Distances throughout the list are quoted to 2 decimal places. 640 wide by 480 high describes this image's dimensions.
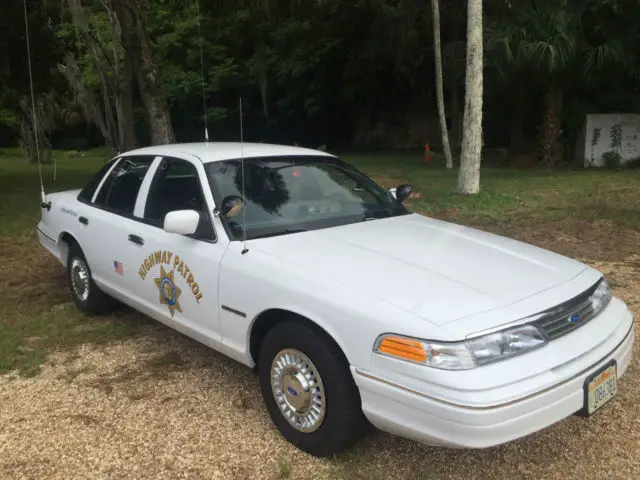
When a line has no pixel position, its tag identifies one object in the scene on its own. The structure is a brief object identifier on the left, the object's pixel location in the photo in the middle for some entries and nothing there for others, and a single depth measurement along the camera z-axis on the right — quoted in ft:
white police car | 8.51
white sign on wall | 52.90
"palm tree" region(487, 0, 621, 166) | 45.93
